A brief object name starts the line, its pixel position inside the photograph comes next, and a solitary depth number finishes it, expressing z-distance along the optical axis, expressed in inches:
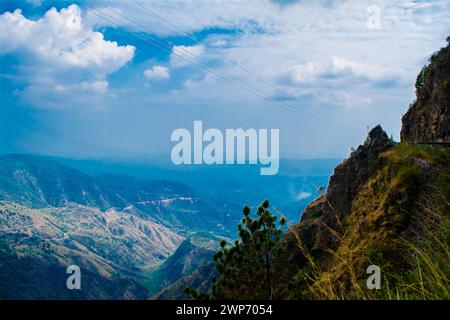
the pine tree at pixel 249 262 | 577.0
